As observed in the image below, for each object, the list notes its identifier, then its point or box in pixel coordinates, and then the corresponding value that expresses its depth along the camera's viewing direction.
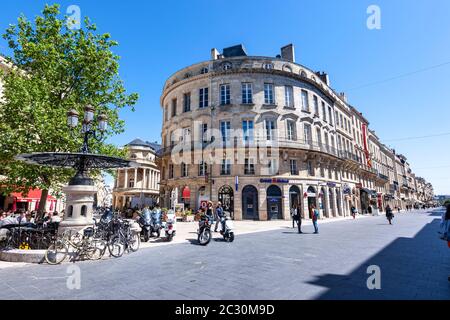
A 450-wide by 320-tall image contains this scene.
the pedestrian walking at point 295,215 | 14.05
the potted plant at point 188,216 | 21.59
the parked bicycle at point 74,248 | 6.59
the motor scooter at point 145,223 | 10.67
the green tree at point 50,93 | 10.84
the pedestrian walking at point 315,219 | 13.22
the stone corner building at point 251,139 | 23.41
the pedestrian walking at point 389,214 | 18.03
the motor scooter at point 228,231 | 10.23
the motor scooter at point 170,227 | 10.41
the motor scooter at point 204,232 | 9.61
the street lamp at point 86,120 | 8.20
